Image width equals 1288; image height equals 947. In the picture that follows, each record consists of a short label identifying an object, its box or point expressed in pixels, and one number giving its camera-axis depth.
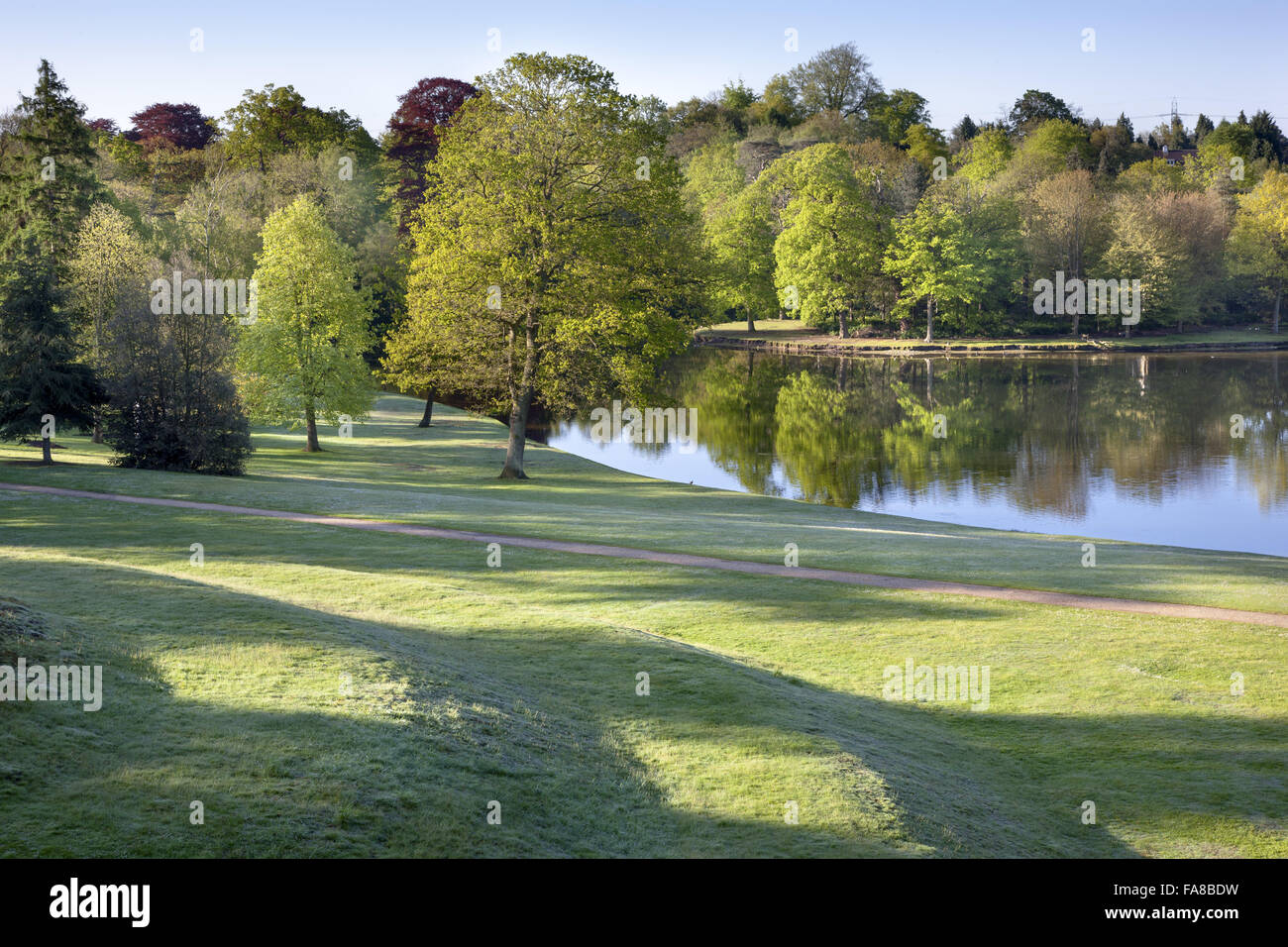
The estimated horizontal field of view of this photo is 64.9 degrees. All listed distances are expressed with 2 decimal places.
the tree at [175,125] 100.25
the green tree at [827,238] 93.12
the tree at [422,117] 87.06
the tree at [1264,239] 94.00
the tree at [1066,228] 95.31
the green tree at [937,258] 89.88
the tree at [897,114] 142.62
